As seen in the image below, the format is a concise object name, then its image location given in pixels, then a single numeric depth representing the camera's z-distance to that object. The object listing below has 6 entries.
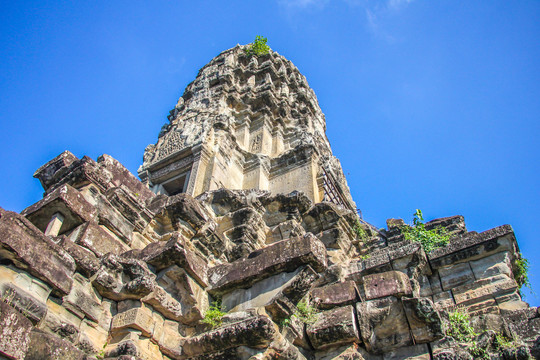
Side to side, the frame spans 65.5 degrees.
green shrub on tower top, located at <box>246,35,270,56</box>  21.50
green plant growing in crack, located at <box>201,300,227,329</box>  5.45
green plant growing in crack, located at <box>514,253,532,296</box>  7.39
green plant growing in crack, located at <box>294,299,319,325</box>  5.88
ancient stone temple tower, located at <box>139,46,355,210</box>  13.82
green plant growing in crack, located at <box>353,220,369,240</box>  10.77
